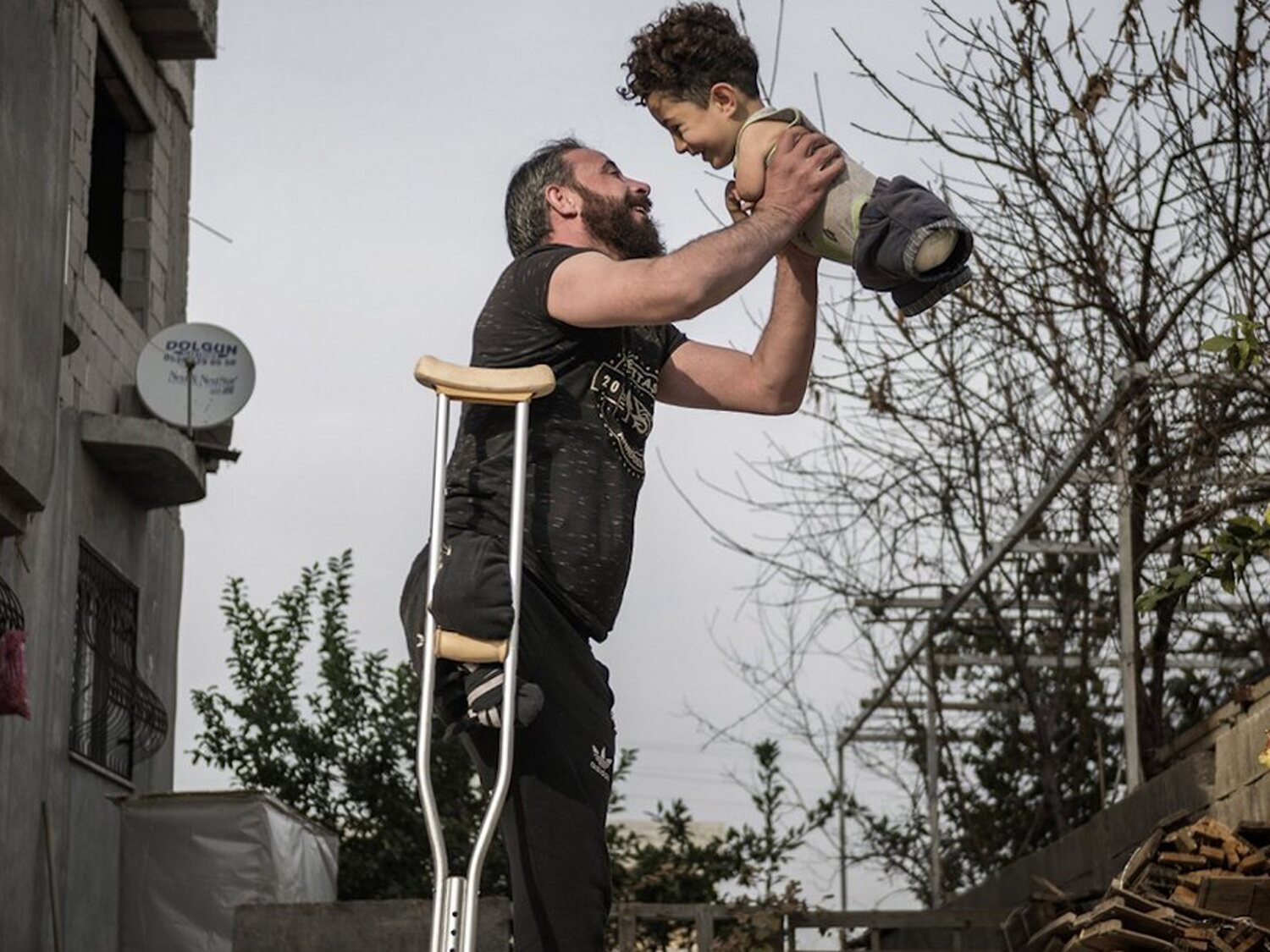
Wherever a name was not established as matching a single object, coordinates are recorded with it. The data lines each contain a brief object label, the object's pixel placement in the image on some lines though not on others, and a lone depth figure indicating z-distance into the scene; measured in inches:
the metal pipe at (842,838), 570.3
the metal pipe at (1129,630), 328.8
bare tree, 336.2
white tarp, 394.3
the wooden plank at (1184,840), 242.8
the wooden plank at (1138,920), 227.8
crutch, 113.7
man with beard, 122.3
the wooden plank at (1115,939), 229.1
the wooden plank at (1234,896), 231.1
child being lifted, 124.8
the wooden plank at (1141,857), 242.4
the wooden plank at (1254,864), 236.8
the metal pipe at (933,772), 466.0
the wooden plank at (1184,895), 233.9
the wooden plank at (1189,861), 240.2
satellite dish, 473.4
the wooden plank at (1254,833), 241.3
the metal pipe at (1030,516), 319.9
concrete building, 375.6
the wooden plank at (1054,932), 255.8
